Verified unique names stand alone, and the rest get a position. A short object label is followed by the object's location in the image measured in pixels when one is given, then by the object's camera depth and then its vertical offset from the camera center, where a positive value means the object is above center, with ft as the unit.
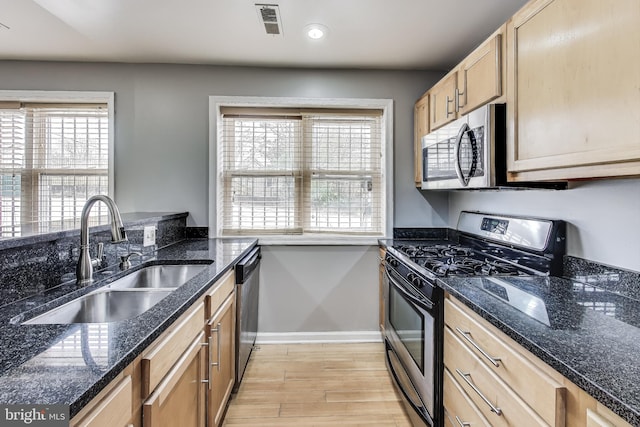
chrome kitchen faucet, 4.76 -0.33
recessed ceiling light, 7.20 +3.96
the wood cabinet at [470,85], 5.46 +2.47
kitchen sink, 4.11 -1.24
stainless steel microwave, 5.33 +1.07
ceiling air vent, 6.54 +3.96
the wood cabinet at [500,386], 2.68 -1.64
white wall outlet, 7.13 -0.52
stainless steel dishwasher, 6.86 -2.12
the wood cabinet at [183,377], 2.61 -1.71
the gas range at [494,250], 5.50 -0.75
